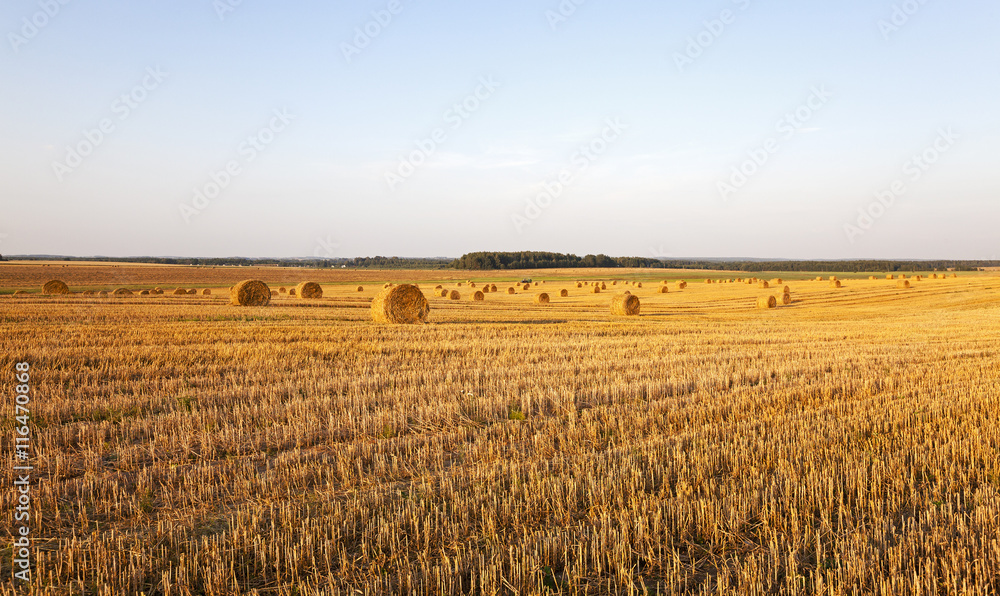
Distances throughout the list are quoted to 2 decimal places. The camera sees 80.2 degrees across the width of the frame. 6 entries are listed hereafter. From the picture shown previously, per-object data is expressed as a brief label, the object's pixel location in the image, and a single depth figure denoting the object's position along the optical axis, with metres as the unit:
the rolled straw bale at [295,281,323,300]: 37.78
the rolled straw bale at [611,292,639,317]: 30.17
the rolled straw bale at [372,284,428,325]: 21.12
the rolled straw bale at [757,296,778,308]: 36.22
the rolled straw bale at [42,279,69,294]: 36.56
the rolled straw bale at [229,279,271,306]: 28.38
